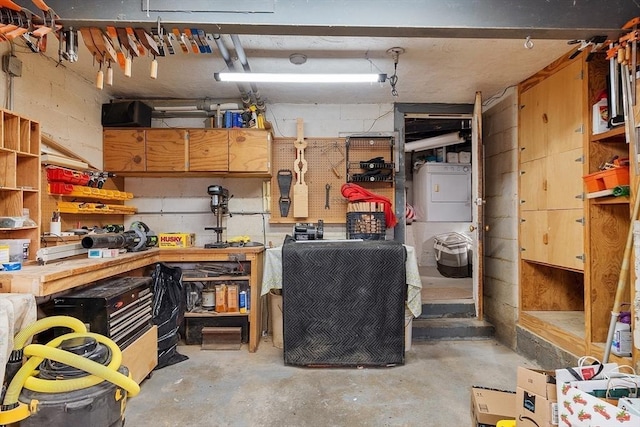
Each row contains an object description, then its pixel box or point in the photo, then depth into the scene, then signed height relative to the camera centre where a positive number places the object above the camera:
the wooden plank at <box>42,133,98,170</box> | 2.71 +0.56
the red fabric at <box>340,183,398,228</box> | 3.62 +0.19
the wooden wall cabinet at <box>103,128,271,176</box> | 3.43 +0.65
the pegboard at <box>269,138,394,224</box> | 3.85 +0.45
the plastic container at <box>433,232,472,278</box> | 5.59 -0.66
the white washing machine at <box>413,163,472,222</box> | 5.68 +0.38
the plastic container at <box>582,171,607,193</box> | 2.31 +0.22
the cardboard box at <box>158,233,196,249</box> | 3.37 -0.23
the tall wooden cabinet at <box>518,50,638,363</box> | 2.46 +0.00
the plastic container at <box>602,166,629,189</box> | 2.14 +0.23
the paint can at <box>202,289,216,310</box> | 3.40 -0.79
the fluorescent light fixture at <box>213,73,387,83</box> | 2.64 +1.06
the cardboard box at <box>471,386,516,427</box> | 1.81 -1.02
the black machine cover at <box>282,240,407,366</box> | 2.85 -0.70
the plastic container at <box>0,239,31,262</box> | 2.06 -0.19
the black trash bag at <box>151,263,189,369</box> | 2.89 -0.80
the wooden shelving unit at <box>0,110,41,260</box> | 2.10 +0.27
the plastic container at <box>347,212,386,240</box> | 3.57 -0.10
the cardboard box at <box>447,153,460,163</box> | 5.72 +0.93
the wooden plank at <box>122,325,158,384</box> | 2.33 -0.98
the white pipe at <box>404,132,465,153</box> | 5.30 +1.14
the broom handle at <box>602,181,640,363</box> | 1.92 -0.38
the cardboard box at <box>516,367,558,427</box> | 1.60 -0.87
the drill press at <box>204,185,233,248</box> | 3.38 +0.10
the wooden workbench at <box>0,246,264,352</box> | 1.75 -0.34
